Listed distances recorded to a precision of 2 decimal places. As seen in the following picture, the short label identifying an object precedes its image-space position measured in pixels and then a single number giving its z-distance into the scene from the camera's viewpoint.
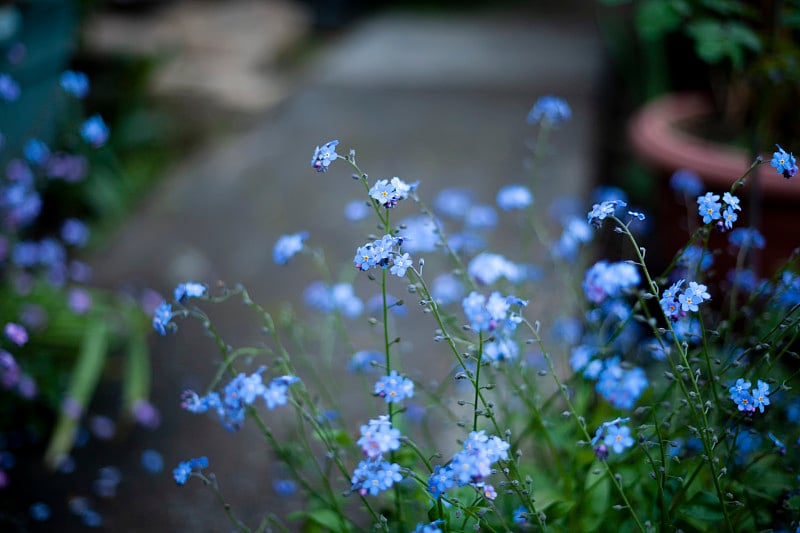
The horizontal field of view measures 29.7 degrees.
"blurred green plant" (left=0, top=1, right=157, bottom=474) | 0.65
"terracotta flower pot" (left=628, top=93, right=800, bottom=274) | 0.78
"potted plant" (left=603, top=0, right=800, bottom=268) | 0.59
